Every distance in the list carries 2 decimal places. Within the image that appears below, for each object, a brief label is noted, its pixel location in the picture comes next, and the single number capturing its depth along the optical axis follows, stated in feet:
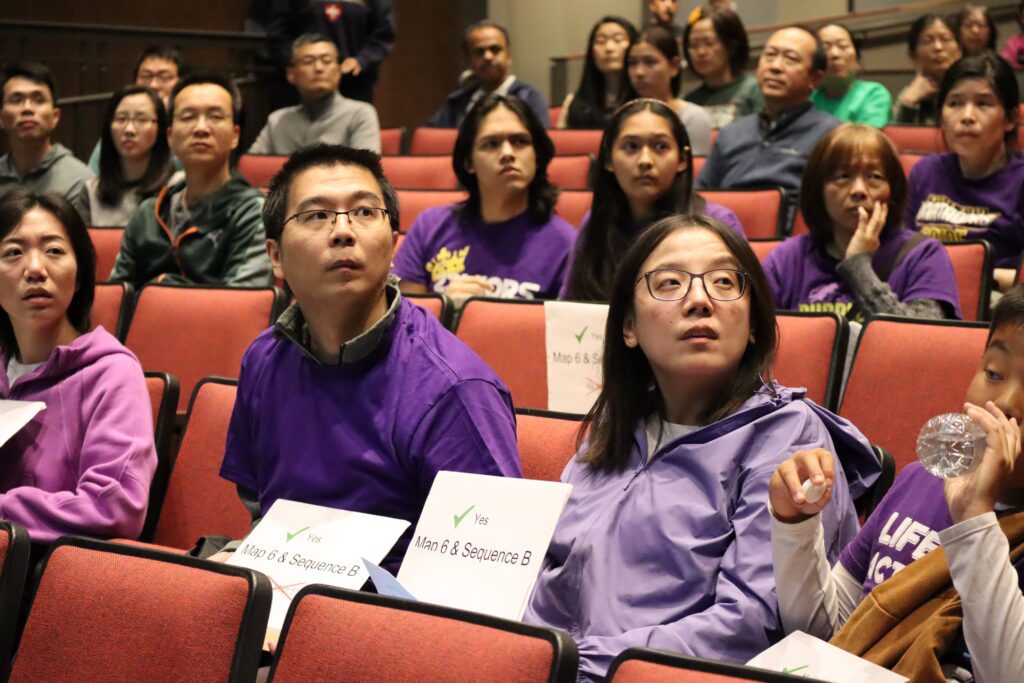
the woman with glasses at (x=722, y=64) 17.37
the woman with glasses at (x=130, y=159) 14.15
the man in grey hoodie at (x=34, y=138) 15.31
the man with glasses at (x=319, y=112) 17.89
